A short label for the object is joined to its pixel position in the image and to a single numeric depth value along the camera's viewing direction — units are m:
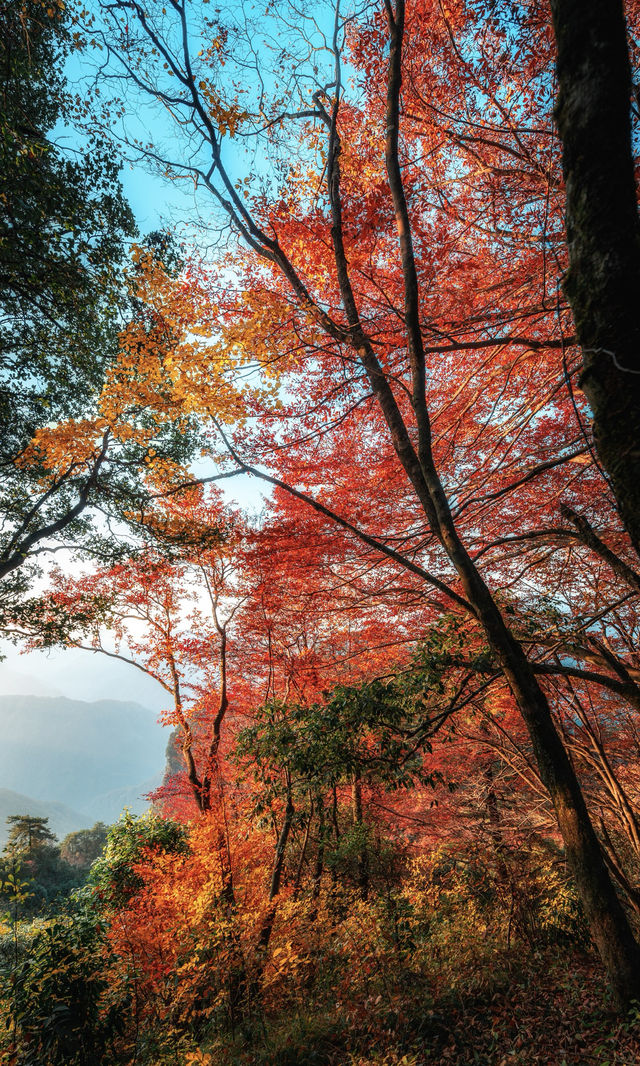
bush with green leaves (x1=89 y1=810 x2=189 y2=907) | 7.76
